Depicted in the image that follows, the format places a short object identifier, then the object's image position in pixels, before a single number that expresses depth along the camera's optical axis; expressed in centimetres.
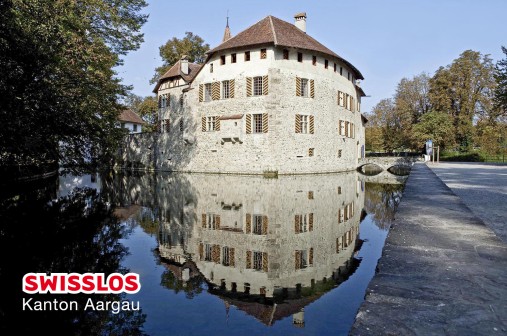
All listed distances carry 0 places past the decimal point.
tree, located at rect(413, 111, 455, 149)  4238
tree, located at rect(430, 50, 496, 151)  4609
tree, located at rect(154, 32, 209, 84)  4381
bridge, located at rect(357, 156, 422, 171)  3856
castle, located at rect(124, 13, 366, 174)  2861
